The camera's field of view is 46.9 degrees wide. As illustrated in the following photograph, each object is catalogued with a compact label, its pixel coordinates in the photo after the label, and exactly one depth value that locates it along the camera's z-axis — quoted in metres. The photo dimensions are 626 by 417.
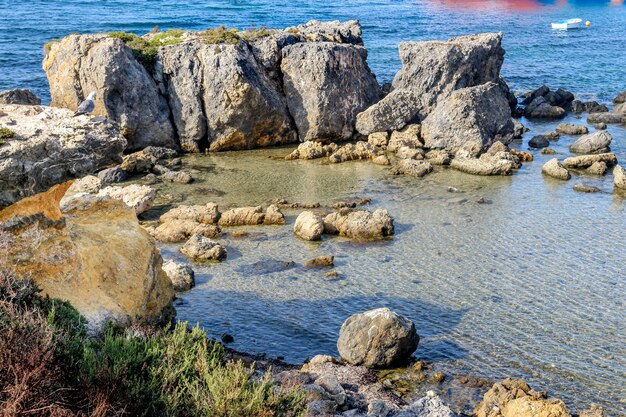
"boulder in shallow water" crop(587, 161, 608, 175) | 28.75
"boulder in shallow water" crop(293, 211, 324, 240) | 21.75
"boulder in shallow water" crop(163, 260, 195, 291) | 18.42
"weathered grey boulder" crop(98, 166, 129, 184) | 27.70
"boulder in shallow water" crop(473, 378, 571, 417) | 12.41
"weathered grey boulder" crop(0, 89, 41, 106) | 30.97
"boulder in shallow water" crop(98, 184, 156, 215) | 24.11
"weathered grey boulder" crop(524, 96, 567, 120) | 39.50
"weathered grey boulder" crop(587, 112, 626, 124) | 37.81
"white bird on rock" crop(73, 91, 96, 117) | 18.48
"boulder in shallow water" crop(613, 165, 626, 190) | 26.70
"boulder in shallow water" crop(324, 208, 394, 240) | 21.97
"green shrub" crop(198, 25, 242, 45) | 32.94
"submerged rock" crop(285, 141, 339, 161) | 31.02
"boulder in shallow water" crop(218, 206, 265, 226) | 23.25
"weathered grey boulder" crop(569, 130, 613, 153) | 31.64
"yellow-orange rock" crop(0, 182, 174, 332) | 13.38
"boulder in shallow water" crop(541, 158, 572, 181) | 28.08
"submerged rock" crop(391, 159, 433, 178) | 28.52
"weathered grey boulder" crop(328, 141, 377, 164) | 30.62
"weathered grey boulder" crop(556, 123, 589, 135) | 35.78
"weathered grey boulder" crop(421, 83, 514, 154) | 31.69
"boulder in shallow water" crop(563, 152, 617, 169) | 29.52
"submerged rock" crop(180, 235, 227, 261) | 20.44
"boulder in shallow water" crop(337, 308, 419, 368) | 14.86
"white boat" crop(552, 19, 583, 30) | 79.31
